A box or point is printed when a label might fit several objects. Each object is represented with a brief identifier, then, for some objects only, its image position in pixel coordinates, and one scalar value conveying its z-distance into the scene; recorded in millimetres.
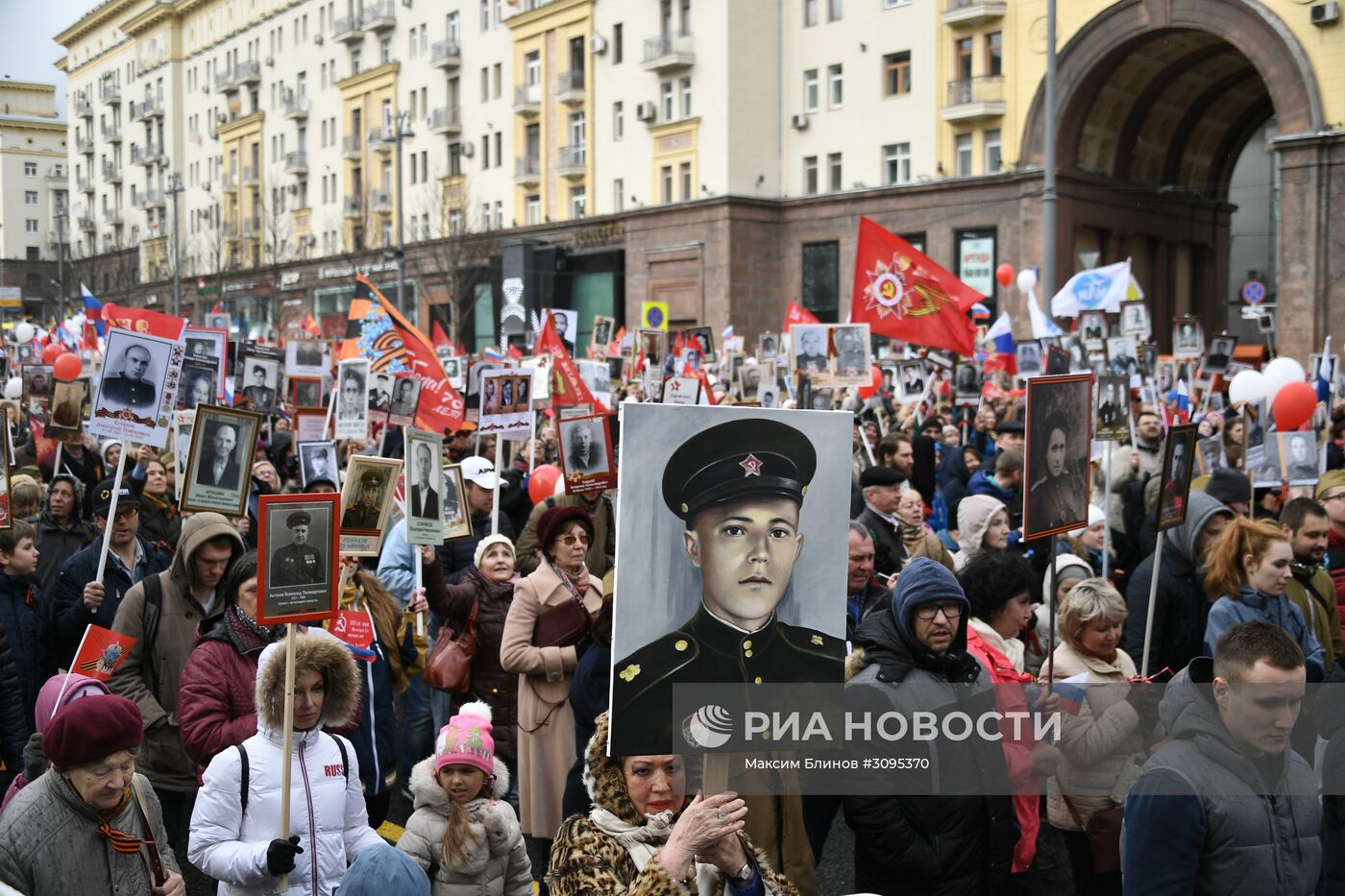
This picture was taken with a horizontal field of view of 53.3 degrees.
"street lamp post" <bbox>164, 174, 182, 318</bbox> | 50875
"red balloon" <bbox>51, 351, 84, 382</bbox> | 15430
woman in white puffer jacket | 4113
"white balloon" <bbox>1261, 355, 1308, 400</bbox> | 11898
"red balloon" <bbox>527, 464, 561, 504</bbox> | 9977
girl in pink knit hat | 4402
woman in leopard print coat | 3133
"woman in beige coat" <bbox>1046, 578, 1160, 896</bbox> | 4730
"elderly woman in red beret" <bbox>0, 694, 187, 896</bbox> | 3545
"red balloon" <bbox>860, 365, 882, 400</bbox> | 18734
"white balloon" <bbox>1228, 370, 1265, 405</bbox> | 11750
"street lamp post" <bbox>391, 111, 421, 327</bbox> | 39094
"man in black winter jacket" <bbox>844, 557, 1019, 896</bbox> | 4062
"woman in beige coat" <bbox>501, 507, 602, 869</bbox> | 5805
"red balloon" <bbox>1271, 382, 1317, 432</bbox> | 10945
